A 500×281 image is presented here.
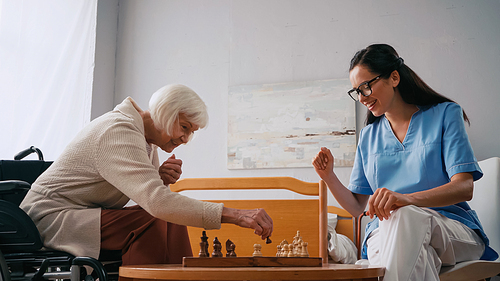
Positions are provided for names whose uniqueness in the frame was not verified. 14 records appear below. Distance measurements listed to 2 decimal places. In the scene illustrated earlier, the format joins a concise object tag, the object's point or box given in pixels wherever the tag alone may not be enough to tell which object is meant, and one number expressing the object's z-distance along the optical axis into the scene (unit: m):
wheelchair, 1.30
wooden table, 1.02
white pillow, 2.68
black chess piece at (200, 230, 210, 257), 1.55
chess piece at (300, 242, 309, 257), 1.63
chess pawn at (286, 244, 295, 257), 1.58
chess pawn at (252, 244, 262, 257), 1.56
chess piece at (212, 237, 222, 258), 1.49
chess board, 1.16
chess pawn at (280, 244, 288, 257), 1.64
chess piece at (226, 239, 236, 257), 1.50
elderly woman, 1.37
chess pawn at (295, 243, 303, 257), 1.63
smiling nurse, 1.26
